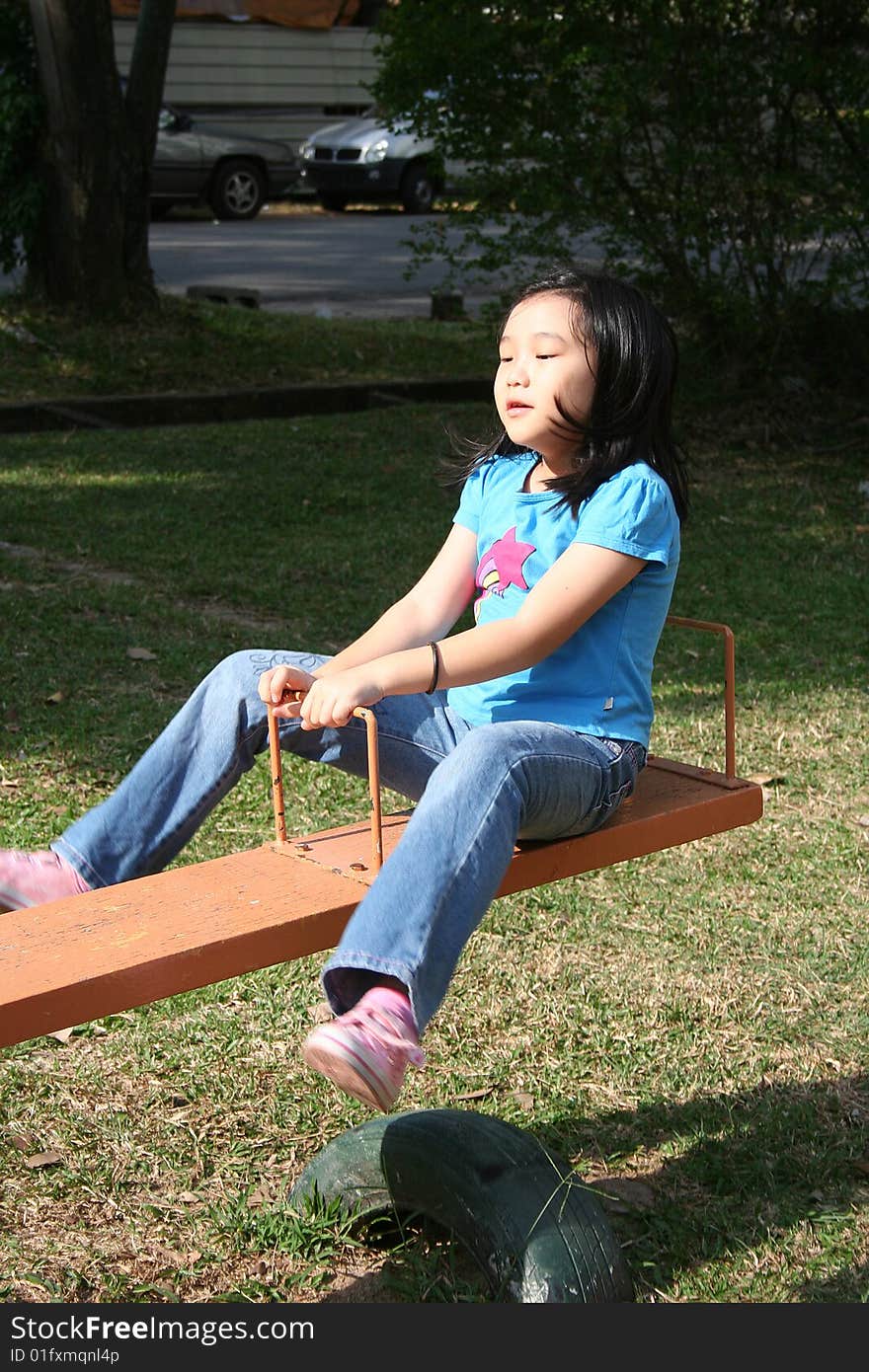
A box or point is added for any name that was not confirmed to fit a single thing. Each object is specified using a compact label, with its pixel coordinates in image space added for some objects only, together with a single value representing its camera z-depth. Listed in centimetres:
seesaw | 225
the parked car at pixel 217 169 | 2144
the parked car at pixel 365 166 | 2302
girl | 261
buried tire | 256
